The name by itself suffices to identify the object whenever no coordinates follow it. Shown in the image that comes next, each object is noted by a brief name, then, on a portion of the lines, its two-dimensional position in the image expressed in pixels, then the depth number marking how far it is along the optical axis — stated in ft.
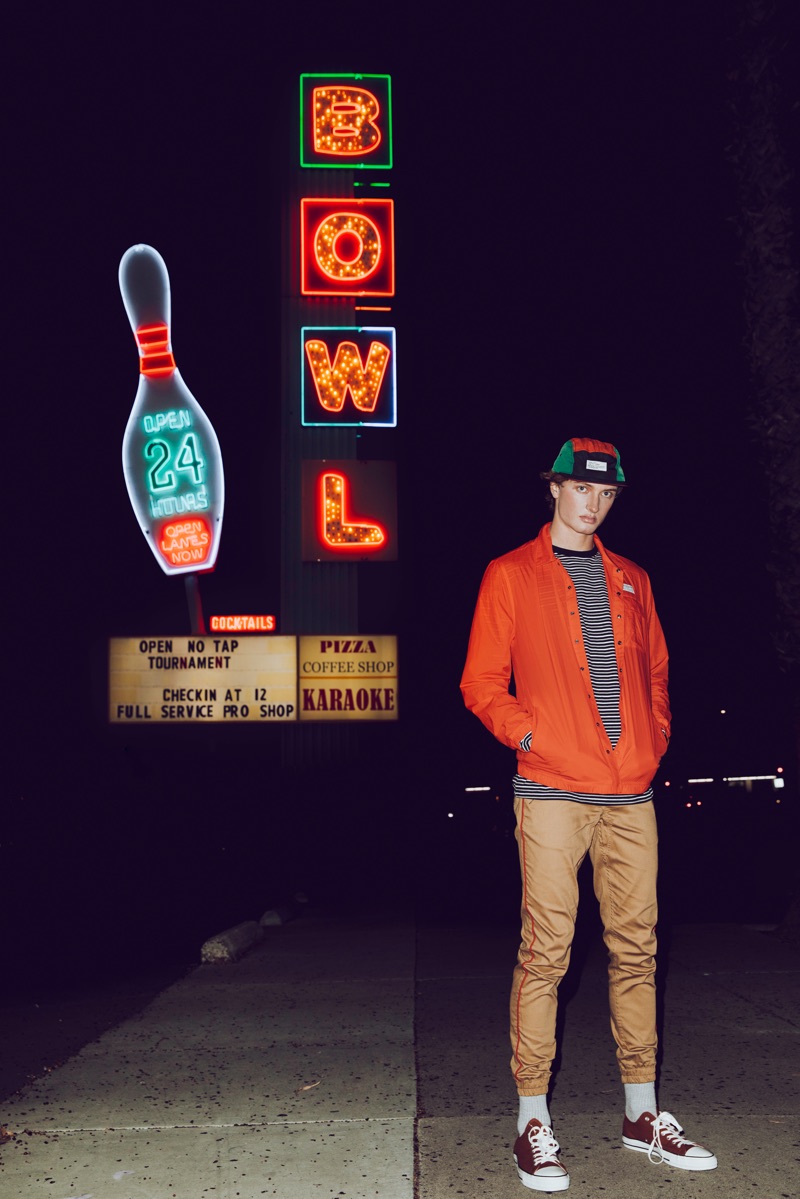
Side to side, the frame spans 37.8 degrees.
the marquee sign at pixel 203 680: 61.21
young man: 12.18
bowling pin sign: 64.69
